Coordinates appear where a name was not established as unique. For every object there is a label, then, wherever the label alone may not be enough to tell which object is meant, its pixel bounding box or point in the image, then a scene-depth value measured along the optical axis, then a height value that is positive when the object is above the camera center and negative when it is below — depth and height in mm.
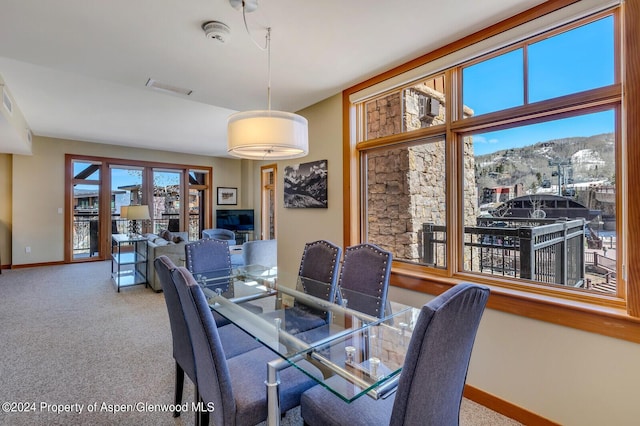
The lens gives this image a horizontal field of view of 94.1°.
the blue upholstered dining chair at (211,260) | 2713 -425
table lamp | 5469 +74
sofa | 4527 -552
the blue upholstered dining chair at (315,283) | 1922 -594
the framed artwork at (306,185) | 3453 +361
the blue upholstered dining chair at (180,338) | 1574 -789
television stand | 8268 -593
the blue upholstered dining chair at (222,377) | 1238 -797
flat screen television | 8078 -114
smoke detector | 2021 +1286
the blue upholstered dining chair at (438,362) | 919 -492
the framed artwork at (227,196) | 8516 +553
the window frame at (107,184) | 6488 +797
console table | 4938 -803
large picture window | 1748 +335
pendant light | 1751 +512
